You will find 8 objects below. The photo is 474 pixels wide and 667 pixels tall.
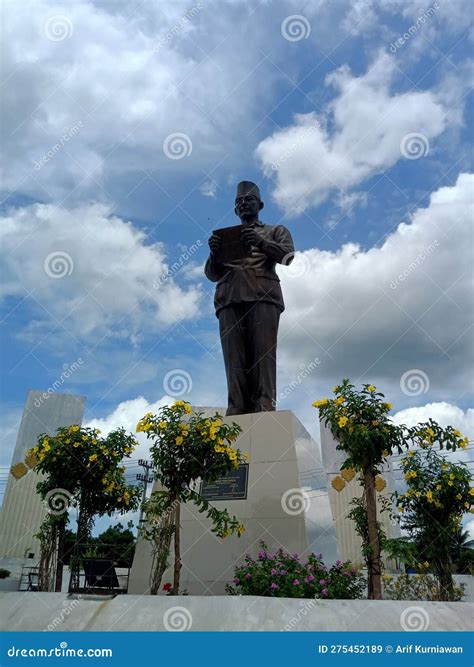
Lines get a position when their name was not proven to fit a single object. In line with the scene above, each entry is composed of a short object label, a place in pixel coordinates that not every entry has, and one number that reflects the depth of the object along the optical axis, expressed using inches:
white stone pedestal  234.4
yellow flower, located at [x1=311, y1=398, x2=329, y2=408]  227.9
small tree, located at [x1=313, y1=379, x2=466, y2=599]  207.8
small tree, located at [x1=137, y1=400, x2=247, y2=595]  205.2
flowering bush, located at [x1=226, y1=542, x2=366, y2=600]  184.2
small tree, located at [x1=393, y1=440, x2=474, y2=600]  249.9
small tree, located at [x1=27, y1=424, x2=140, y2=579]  244.1
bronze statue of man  303.3
